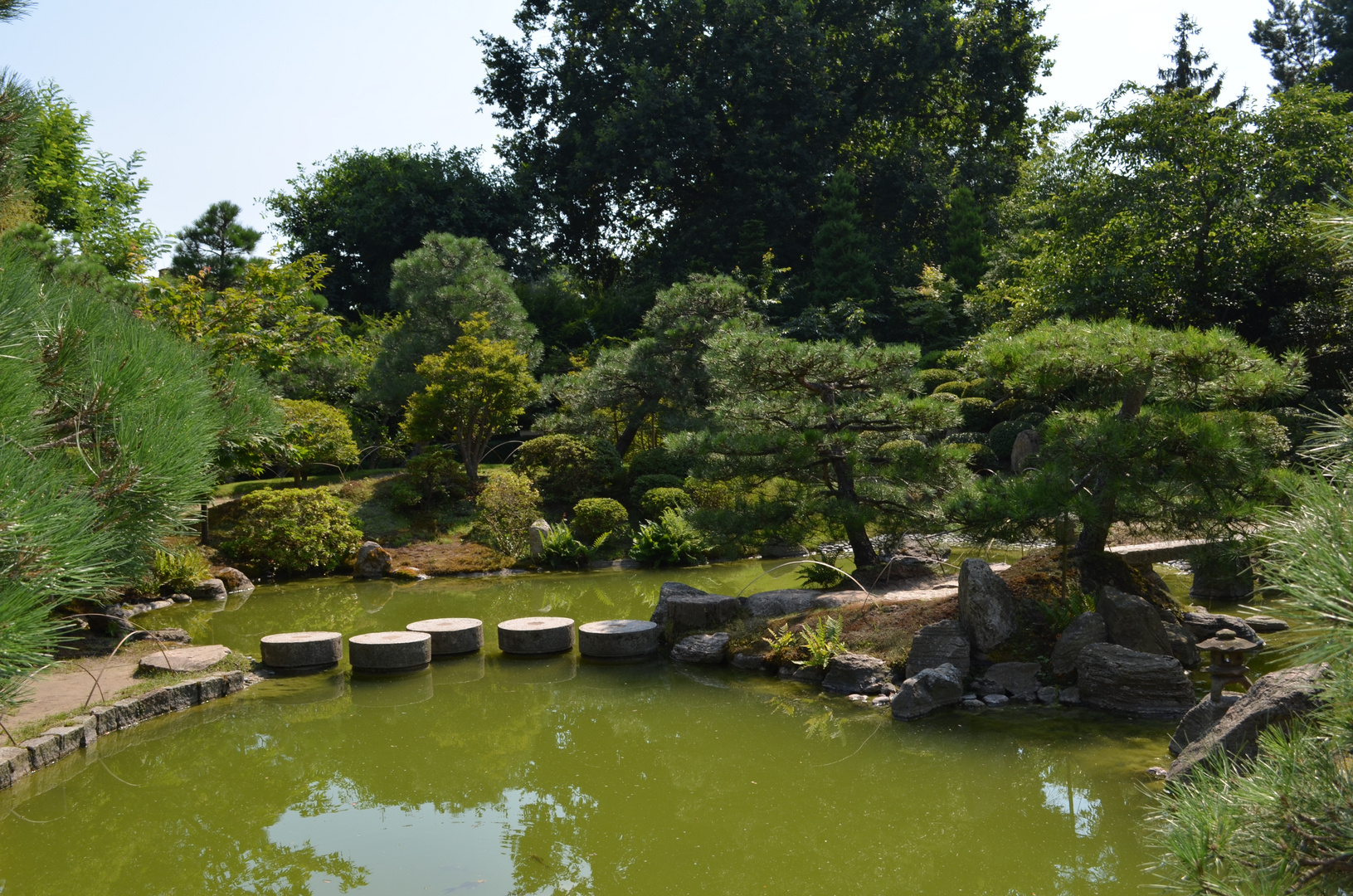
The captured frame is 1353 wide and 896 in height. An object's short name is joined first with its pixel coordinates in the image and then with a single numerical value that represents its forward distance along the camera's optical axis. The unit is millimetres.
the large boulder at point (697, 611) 8102
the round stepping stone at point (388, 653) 7508
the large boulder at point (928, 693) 6121
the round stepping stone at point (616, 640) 7750
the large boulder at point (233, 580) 10898
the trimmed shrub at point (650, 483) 14219
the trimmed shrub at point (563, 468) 14211
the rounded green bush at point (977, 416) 17109
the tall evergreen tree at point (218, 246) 15672
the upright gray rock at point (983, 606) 6789
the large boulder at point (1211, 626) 7238
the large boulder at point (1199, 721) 4750
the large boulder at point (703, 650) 7625
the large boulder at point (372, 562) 11812
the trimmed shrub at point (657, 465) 14680
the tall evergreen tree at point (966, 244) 20953
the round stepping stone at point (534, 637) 7938
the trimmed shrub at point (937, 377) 17844
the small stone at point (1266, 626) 7785
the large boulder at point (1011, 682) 6387
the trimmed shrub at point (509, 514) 12680
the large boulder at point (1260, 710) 3936
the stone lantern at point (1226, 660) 4680
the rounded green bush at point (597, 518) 12734
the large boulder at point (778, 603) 8141
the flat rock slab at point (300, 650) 7473
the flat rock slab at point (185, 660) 6906
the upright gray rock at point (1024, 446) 15117
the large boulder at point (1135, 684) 5898
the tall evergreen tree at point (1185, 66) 28922
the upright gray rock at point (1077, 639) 6422
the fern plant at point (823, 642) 6980
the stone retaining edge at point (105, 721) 5223
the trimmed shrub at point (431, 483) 13828
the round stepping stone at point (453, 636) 7918
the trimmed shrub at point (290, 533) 11414
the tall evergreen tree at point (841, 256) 20312
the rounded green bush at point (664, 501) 13023
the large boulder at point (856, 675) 6672
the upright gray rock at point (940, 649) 6566
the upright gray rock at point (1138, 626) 6375
